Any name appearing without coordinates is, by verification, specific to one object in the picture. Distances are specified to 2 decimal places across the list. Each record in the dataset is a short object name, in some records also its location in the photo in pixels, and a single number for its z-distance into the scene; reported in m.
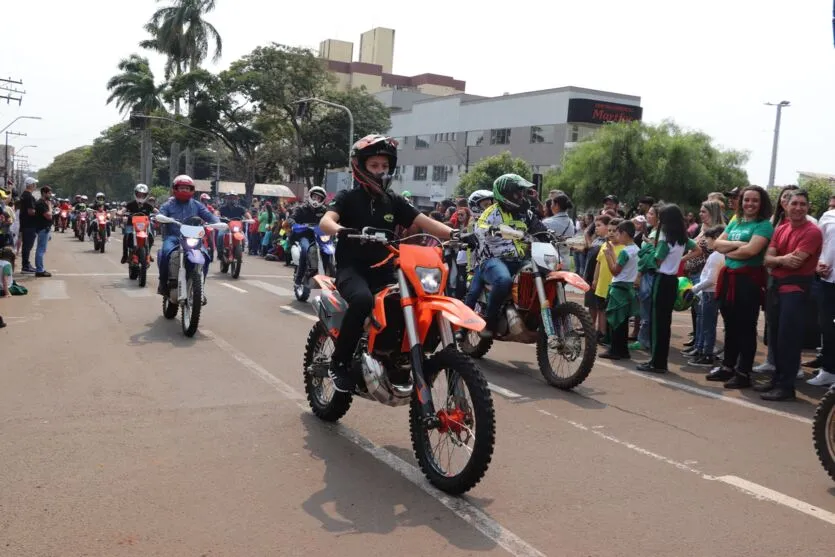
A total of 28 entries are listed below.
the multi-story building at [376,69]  113.06
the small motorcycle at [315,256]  13.28
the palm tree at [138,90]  63.09
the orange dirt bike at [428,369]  4.72
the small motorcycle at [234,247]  18.06
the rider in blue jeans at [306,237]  13.76
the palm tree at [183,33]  56.28
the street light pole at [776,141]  55.48
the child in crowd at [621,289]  9.78
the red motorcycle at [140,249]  15.85
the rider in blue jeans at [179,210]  11.30
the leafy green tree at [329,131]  57.28
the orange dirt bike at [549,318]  7.78
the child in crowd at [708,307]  9.84
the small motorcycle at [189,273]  10.17
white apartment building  65.56
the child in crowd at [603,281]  10.45
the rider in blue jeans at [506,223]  8.73
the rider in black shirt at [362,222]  5.61
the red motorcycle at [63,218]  40.88
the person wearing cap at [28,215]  17.11
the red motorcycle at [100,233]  26.03
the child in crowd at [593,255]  10.98
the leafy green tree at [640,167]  46.25
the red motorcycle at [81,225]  33.81
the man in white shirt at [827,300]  8.50
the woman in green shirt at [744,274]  8.19
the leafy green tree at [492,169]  58.78
